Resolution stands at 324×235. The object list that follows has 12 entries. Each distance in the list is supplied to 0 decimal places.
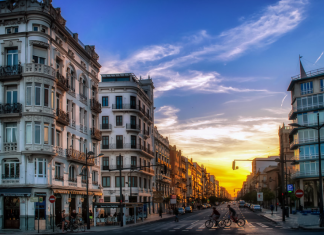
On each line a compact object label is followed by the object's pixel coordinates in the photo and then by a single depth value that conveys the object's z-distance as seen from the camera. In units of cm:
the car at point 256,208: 8594
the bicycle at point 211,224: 3432
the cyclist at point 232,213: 3441
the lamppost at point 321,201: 3106
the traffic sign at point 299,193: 3178
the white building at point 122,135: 7156
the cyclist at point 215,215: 3406
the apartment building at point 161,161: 8900
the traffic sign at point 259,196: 8539
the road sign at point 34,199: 3332
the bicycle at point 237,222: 3476
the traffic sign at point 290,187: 4645
